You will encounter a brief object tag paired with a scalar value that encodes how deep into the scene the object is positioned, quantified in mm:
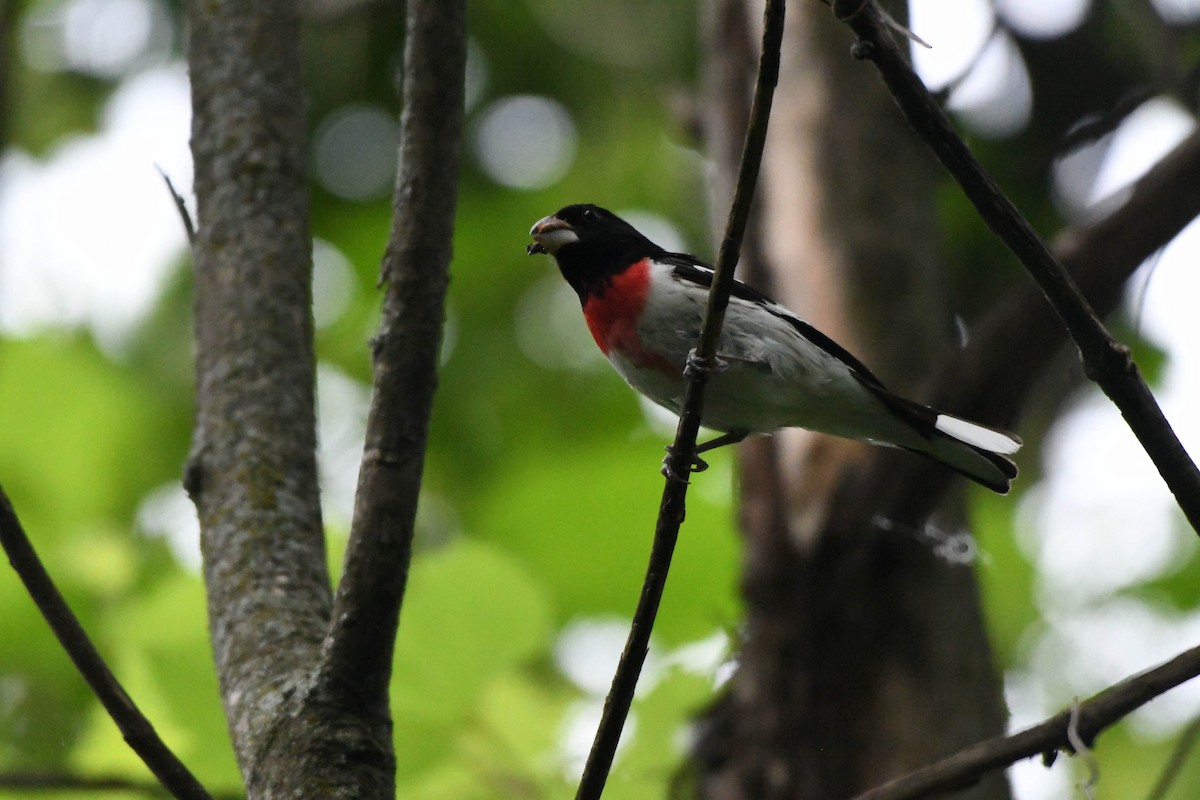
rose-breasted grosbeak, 6801
